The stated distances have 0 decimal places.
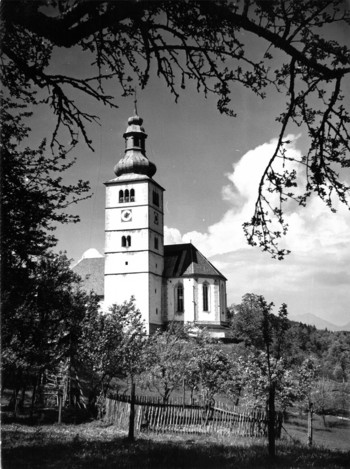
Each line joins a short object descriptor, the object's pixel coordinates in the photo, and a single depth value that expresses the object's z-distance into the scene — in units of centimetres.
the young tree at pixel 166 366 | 2319
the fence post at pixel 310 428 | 1608
